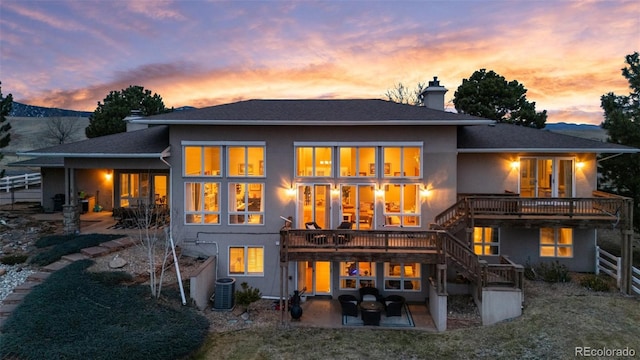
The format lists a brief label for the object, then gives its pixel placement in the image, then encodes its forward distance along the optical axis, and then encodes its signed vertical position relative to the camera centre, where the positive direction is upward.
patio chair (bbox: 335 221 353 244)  11.46 -2.14
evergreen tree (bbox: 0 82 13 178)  15.67 +3.13
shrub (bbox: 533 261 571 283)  12.91 -3.78
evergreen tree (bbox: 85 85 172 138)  26.88 +6.23
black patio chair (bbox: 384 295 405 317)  11.39 -4.47
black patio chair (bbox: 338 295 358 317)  11.50 -4.51
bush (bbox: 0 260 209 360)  7.33 -3.69
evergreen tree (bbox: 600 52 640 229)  15.42 +2.18
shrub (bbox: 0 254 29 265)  11.80 -2.93
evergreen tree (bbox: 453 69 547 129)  26.58 +6.25
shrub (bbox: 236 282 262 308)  12.00 -4.35
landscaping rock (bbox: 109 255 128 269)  11.24 -2.91
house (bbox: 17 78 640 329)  13.00 -0.25
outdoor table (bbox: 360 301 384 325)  10.94 -4.52
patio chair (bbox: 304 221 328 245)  11.66 -2.14
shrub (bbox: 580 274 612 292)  12.23 -4.00
